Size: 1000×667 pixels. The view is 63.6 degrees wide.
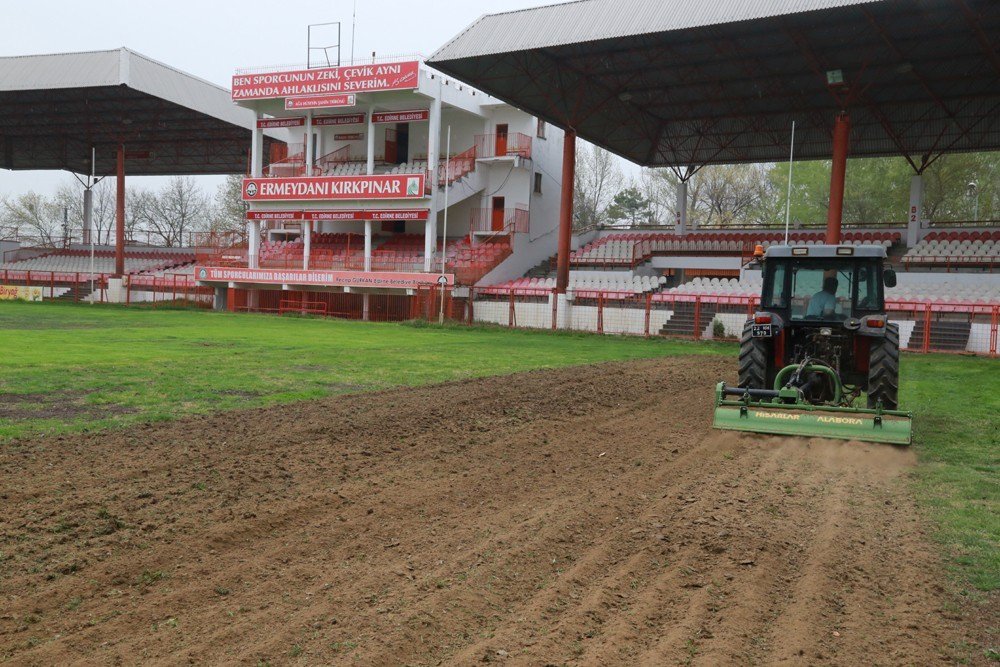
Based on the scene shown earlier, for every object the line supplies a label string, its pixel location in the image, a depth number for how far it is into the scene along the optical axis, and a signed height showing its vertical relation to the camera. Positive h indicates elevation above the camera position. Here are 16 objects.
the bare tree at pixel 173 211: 85.19 +6.40
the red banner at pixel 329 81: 37.09 +9.45
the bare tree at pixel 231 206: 74.12 +6.33
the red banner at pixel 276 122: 42.53 +8.10
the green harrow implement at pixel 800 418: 8.62 -1.34
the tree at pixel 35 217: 83.06 +5.07
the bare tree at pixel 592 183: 66.31 +8.75
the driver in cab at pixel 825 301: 10.26 -0.04
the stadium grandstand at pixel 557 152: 27.11 +6.95
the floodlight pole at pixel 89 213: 55.79 +3.84
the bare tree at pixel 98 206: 84.75 +6.57
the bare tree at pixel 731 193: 60.03 +7.60
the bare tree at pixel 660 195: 63.50 +7.68
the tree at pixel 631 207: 64.88 +6.68
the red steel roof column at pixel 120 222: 45.50 +2.72
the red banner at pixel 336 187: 37.53 +4.38
